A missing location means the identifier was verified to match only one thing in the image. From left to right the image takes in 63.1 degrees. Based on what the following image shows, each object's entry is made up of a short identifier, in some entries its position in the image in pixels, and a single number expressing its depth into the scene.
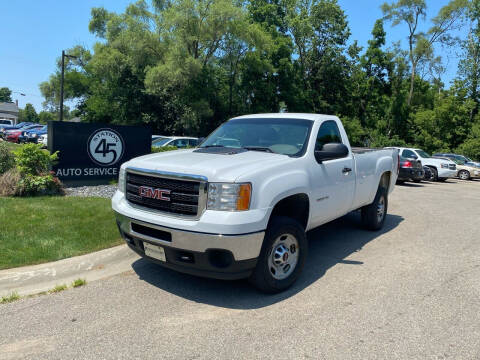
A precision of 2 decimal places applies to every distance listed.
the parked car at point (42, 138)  27.16
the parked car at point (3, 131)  31.81
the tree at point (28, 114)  102.38
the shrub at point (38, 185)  7.96
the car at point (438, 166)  19.80
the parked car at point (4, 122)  55.51
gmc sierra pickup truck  3.68
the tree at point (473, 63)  41.91
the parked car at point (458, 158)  24.91
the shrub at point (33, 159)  8.17
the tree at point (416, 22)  41.16
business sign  8.95
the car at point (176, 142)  16.81
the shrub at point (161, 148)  12.53
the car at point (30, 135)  28.39
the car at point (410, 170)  16.14
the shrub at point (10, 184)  7.94
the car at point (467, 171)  23.34
